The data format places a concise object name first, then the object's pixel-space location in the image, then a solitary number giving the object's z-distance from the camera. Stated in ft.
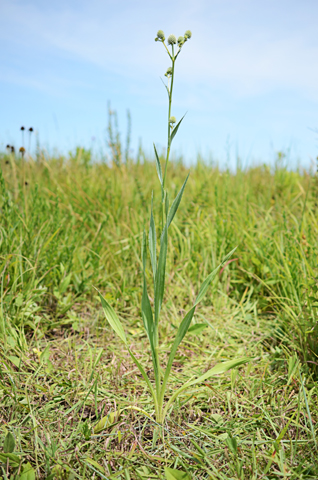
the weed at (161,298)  3.94
